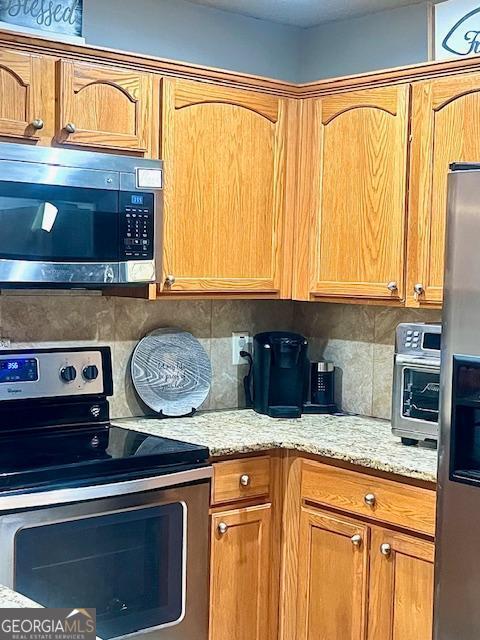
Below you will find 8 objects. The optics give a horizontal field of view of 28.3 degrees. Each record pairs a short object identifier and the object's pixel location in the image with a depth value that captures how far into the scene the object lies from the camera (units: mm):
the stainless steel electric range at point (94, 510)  2551
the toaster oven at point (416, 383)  3014
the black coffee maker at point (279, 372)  3490
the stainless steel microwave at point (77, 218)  2789
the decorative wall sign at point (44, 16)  2918
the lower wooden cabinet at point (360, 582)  2787
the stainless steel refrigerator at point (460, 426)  2492
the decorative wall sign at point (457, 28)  3090
